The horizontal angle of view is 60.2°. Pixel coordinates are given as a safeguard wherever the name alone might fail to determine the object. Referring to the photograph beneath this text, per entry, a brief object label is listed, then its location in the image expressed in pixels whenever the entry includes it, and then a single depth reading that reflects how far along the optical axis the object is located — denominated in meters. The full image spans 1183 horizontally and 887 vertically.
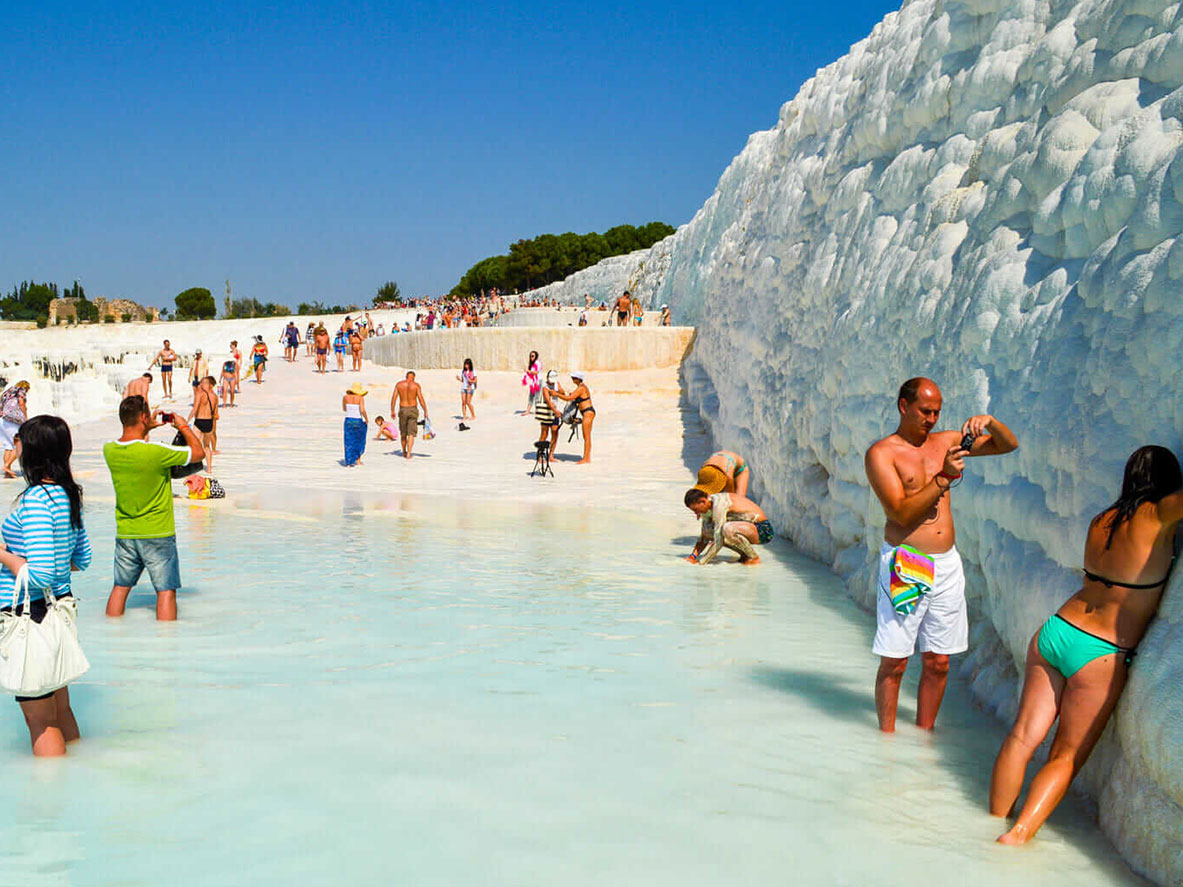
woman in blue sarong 14.58
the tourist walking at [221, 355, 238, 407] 19.42
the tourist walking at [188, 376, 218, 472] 13.41
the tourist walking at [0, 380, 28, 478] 12.61
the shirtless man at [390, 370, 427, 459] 15.24
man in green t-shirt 5.47
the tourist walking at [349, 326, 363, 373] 24.98
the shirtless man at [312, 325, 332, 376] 24.66
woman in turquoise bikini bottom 3.07
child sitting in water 17.31
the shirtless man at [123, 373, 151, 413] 10.31
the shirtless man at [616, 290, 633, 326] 27.56
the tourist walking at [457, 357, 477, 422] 18.86
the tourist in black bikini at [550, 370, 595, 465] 14.71
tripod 14.04
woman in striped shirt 3.66
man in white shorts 3.93
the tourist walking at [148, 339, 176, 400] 20.92
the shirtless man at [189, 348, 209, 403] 18.14
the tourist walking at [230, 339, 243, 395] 20.31
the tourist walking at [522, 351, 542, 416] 19.14
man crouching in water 8.09
